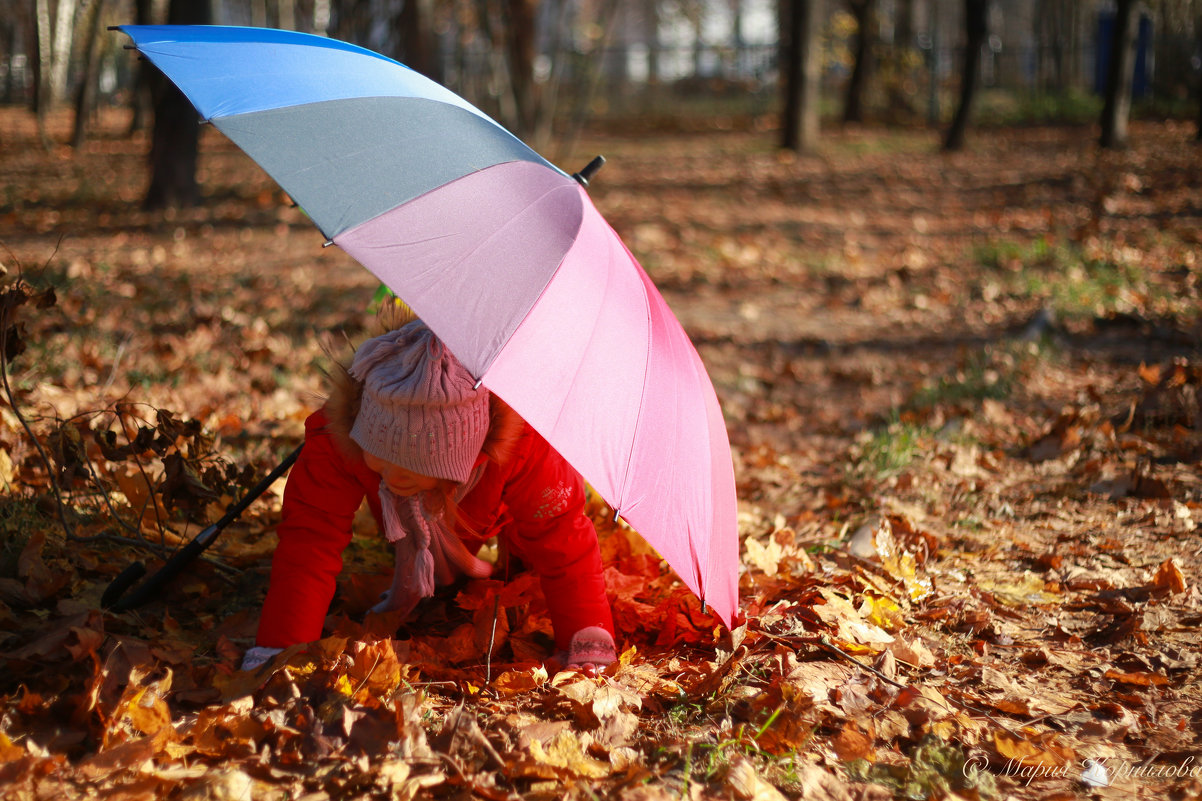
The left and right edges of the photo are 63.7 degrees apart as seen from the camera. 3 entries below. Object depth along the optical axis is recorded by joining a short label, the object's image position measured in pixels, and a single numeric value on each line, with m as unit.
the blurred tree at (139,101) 15.71
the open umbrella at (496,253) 1.73
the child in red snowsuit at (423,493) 2.15
